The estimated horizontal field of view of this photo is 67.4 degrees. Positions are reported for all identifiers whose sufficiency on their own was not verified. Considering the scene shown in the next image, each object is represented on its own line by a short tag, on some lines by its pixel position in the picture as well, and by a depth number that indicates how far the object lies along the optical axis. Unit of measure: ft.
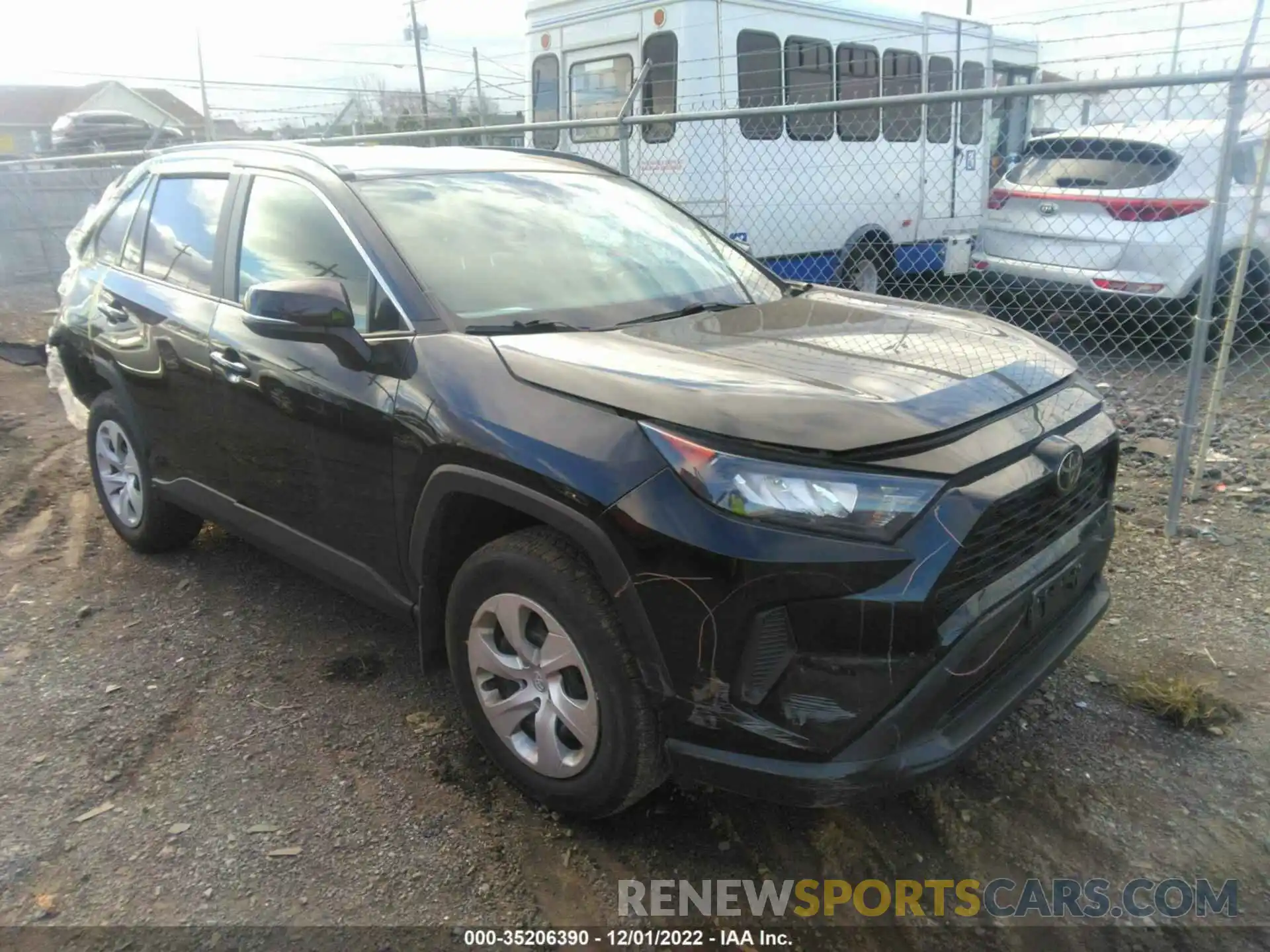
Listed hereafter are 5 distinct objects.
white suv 22.50
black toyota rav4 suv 6.97
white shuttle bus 26.61
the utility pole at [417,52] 134.50
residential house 186.39
